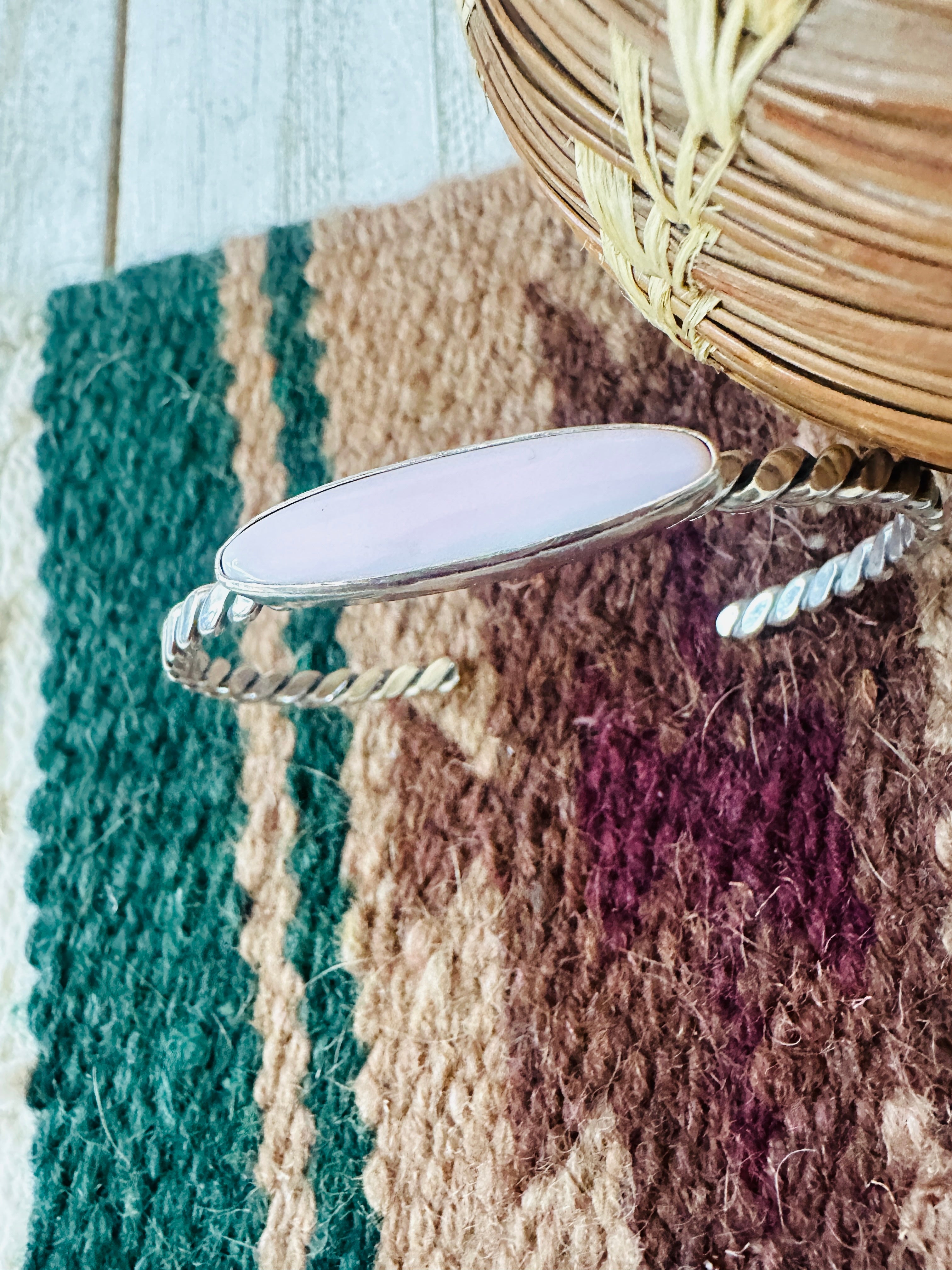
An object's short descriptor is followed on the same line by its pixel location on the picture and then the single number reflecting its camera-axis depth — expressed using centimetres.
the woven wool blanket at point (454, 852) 11
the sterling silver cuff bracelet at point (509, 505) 10
